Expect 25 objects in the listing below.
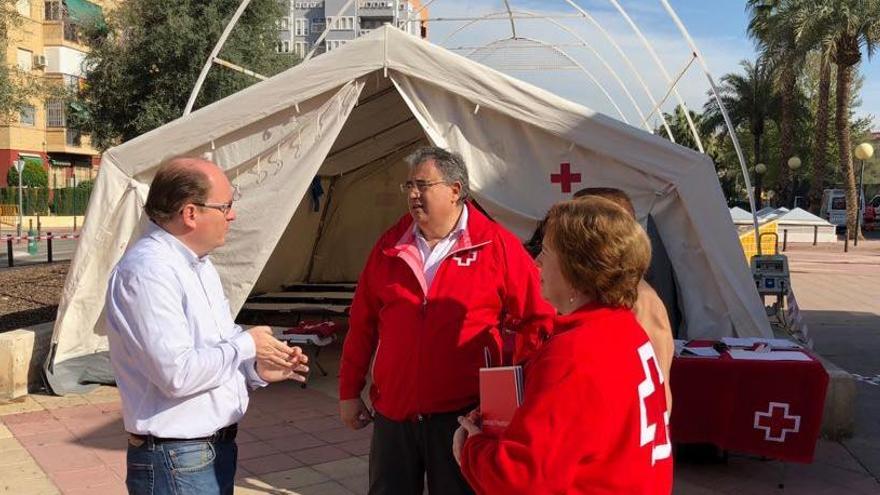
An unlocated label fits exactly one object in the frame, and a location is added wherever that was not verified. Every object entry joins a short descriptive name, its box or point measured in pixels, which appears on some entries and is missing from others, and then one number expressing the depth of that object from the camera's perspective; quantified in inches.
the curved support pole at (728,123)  291.1
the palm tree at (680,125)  2030.5
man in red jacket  115.7
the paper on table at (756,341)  201.0
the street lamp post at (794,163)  1375.5
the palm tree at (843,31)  1067.9
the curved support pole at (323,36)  340.1
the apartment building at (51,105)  1701.4
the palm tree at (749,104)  1748.3
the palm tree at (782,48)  1172.5
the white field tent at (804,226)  1166.3
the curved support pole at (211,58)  293.9
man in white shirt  85.1
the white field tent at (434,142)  239.1
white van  1558.8
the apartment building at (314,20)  3120.1
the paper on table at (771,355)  184.5
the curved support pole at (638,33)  361.9
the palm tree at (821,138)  1168.2
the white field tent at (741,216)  1007.0
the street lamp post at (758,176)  1618.1
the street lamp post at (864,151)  1061.8
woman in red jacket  67.2
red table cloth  179.8
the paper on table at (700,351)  189.8
